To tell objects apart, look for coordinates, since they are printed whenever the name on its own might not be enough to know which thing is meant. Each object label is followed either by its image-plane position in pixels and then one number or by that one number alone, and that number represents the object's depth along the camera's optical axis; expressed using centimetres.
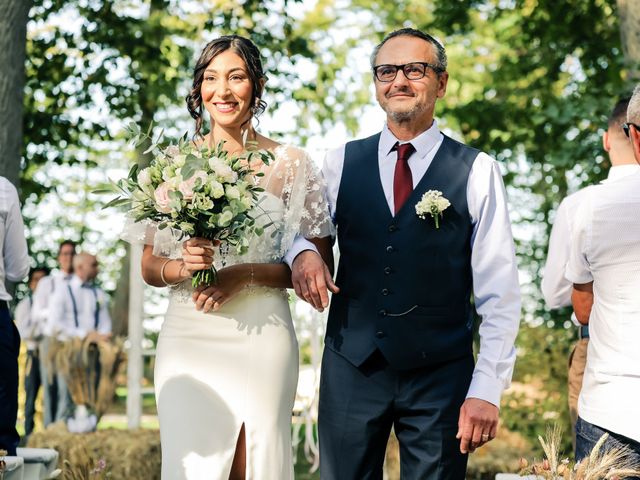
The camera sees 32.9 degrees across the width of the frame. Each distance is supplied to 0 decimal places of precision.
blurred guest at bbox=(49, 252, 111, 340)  1259
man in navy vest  382
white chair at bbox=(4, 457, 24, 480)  480
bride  402
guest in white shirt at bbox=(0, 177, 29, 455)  532
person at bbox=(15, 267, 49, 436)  1295
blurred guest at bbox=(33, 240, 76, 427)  1186
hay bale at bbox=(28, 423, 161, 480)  820
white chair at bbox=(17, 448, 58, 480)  552
